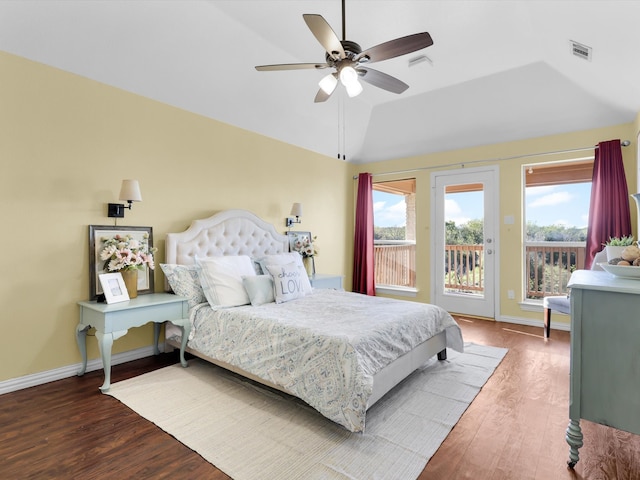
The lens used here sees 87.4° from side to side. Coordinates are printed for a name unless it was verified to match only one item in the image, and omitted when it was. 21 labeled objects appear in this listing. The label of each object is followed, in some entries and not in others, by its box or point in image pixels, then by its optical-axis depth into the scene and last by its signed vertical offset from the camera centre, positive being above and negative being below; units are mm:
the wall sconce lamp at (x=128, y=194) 2930 +378
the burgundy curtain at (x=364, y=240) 5750 -57
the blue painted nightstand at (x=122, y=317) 2523 -656
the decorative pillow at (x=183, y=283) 3131 -435
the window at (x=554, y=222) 4371 +195
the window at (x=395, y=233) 5664 +66
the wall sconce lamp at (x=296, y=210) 4641 +370
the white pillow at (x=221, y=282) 3061 -425
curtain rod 4101 +1092
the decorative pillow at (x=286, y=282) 3273 -454
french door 4809 -50
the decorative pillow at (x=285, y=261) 3632 -282
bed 2053 -662
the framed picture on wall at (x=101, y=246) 2939 -92
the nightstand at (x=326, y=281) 4459 -612
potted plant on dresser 2456 -97
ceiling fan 1975 +1180
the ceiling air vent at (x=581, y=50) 2834 +1622
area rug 1741 -1185
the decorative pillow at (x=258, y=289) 3156 -498
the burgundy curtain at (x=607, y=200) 3754 +417
